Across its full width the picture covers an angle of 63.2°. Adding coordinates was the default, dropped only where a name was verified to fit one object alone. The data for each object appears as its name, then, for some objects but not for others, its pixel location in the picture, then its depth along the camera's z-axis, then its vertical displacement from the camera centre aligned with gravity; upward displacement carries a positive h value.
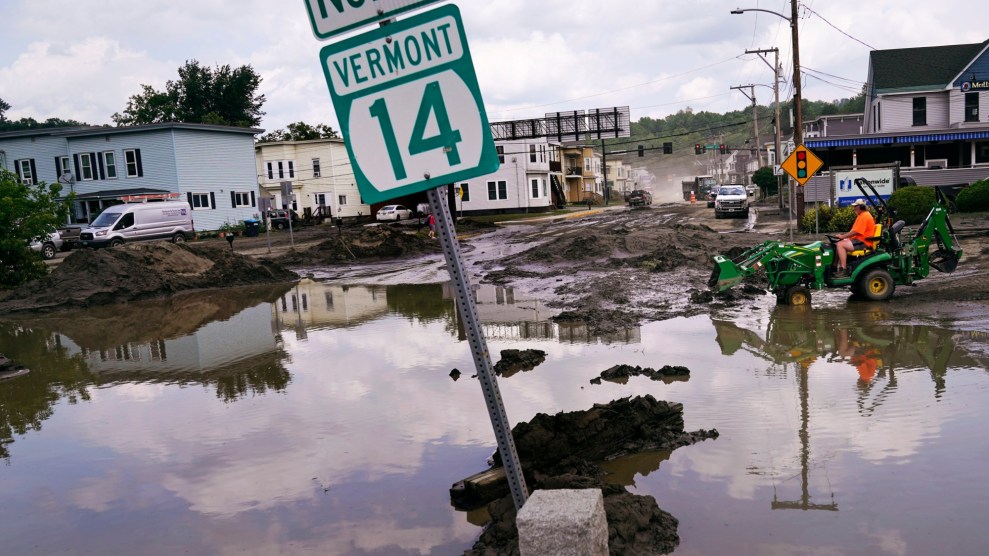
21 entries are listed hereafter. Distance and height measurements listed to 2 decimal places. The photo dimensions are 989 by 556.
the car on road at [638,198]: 73.62 -0.54
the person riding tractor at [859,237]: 13.98 -1.06
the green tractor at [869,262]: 14.08 -1.49
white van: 37.62 +0.23
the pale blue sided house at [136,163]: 50.03 +4.24
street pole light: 32.72 +3.70
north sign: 3.95 +0.99
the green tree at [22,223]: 21.34 +0.38
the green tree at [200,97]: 92.12 +14.63
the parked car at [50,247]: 38.09 -0.54
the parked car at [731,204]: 46.06 -1.03
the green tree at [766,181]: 70.97 +0.24
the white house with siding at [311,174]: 66.81 +3.60
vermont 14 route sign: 3.93 +0.51
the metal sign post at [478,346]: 4.10 -0.74
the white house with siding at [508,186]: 69.25 +1.47
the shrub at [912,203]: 28.53 -1.08
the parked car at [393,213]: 59.78 -0.19
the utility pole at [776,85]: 48.50 +6.24
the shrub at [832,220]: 29.06 -1.52
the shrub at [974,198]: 33.31 -1.23
